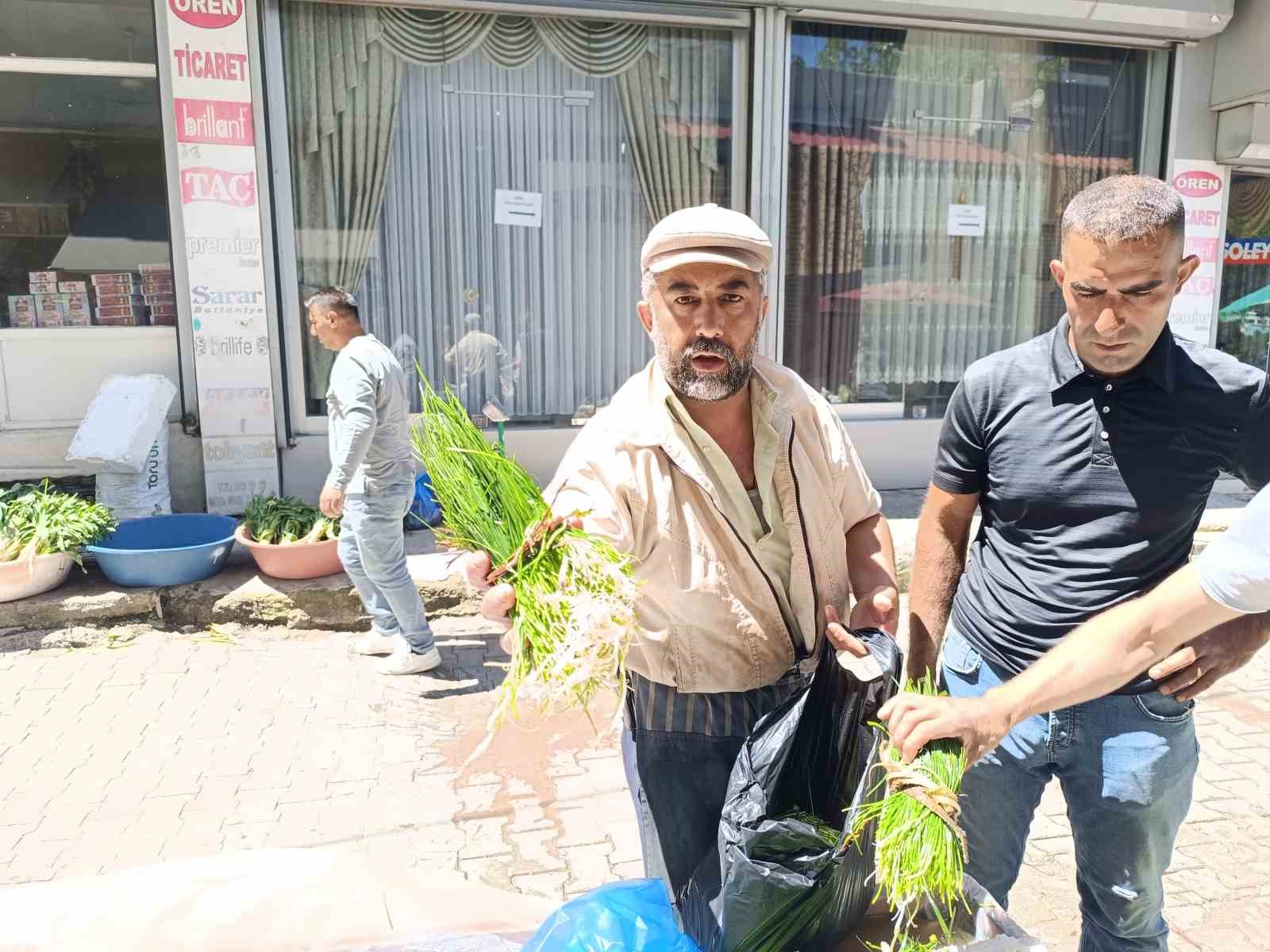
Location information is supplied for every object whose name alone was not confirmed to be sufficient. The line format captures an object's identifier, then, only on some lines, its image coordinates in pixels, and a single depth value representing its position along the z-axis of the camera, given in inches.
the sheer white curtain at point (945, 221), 287.7
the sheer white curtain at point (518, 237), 258.5
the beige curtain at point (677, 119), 266.2
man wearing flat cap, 75.7
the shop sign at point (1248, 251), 315.0
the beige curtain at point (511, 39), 247.3
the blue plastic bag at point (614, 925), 59.9
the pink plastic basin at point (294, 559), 209.6
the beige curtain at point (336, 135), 242.5
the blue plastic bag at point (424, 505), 231.9
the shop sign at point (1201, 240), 299.1
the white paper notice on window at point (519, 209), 265.4
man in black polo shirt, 78.2
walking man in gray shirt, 176.6
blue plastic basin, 205.3
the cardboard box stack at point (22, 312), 239.0
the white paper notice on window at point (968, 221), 298.2
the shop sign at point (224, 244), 226.4
